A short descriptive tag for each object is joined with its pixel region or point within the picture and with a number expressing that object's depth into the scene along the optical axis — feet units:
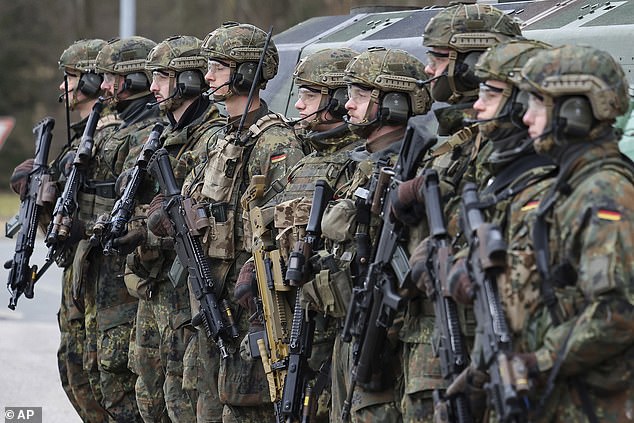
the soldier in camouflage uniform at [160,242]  57.00
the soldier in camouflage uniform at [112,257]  62.90
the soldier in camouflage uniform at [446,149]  38.14
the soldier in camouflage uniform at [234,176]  50.85
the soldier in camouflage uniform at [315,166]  46.42
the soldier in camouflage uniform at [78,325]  65.67
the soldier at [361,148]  42.86
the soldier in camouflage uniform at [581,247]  31.27
